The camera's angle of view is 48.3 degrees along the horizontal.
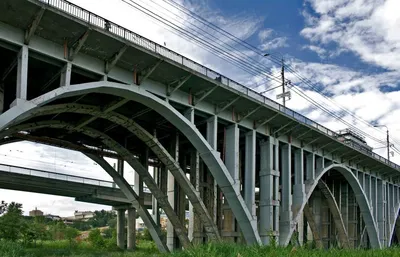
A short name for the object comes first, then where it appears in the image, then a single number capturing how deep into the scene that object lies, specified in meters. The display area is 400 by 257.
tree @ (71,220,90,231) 130.02
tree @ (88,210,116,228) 156.50
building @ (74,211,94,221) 169.98
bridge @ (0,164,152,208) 43.50
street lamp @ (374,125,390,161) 80.06
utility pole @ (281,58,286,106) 47.25
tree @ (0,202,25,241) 47.25
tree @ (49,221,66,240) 72.31
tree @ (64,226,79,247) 66.78
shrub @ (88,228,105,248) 53.81
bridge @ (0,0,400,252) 20.19
